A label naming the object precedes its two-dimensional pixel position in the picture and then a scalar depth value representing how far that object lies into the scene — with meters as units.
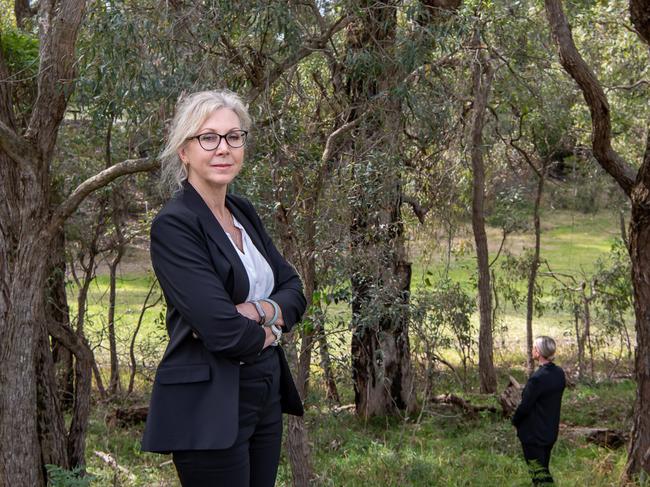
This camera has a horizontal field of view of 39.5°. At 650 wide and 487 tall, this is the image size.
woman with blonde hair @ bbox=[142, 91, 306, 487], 2.76
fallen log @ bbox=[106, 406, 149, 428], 10.29
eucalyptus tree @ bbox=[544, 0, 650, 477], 6.73
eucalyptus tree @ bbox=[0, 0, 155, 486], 5.54
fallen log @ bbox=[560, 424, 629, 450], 9.17
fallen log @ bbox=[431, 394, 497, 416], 10.66
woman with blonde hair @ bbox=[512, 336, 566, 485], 6.89
